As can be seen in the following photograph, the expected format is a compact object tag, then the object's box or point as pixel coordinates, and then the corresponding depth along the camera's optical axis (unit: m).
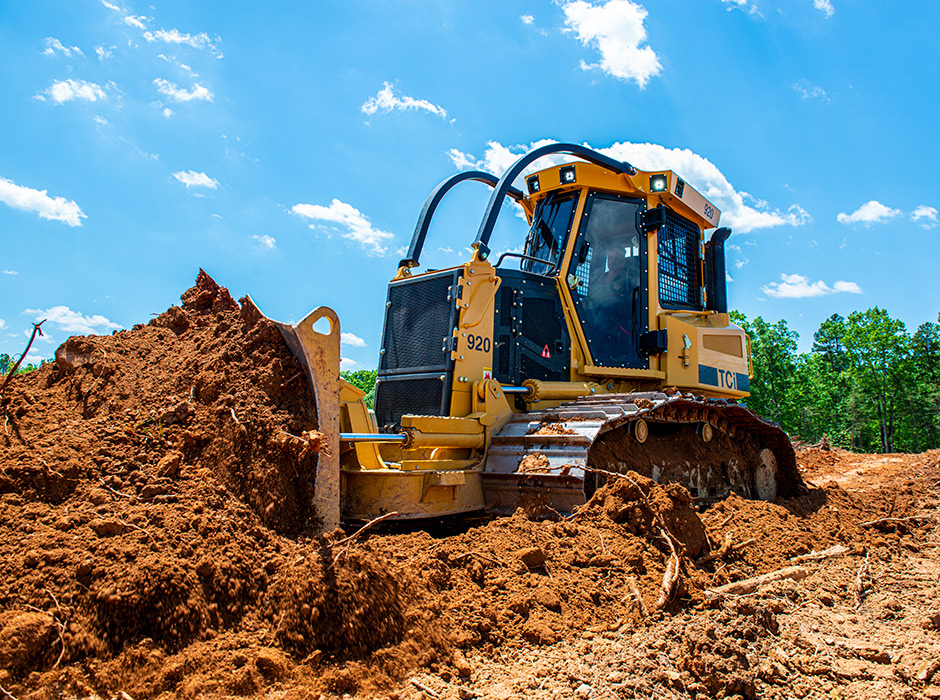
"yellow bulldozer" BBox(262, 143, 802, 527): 4.82
